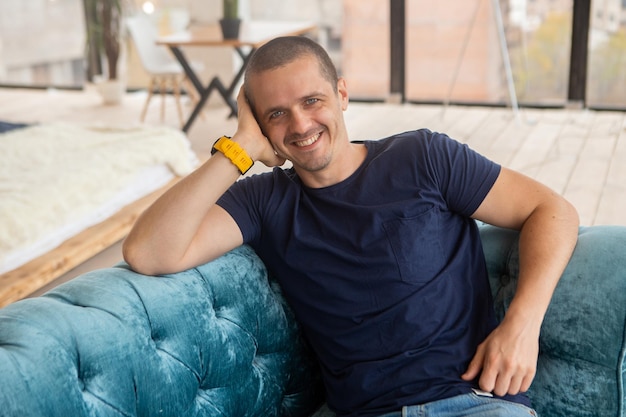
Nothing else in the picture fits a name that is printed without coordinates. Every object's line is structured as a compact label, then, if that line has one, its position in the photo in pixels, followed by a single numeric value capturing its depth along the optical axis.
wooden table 5.16
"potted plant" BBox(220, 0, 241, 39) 5.18
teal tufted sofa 1.31
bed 3.11
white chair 6.05
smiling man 1.61
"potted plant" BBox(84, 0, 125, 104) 6.64
